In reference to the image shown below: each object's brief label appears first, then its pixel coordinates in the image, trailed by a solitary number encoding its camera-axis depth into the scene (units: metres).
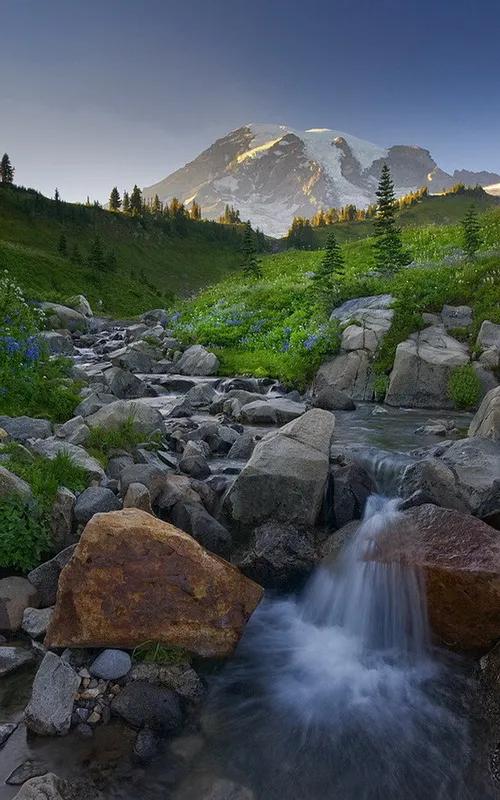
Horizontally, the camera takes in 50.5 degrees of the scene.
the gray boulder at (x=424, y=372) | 15.49
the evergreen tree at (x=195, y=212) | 177.75
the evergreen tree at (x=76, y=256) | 78.26
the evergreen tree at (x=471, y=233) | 25.17
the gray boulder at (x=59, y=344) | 27.65
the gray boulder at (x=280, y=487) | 8.50
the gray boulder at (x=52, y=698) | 5.07
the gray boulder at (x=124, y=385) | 18.38
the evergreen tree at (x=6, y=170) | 114.56
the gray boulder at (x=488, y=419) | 9.98
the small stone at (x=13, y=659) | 5.81
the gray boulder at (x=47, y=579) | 6.87
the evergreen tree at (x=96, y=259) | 76.19
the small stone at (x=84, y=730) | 5.11
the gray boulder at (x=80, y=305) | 50.62
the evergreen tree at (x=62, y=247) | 84.44
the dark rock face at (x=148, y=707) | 5.25
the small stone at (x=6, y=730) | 4.98
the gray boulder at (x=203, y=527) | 8.30
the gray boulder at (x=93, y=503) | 7.90
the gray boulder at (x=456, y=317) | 17.70
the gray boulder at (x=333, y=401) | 15.66
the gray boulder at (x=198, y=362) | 22.59
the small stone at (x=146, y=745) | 4.96
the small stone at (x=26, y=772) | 4.56
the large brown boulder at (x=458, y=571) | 6.12
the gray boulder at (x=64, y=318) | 38.21
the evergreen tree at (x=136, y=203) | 138.88
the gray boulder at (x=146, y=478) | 8.77
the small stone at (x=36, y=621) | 6.29
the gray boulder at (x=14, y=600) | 6.46
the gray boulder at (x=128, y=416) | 11.10
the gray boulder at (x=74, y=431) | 10.28
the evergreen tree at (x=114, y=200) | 142.12
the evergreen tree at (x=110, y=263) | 77.99
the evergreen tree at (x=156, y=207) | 152.00
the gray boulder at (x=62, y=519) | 7.66
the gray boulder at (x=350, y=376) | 17.17
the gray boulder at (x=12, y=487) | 7.29
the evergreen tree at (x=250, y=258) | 46.47
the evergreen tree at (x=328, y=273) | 24.83
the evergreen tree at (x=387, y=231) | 26.58
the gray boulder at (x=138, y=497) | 8.16
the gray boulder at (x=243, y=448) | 11.56
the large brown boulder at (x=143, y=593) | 6.00
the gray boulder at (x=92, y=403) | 12.73
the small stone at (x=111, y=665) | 5.65
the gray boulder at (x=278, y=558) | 7.98
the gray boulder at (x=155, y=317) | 43.69
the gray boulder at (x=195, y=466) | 10.19
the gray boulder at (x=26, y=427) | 10.32
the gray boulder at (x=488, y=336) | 15.77
